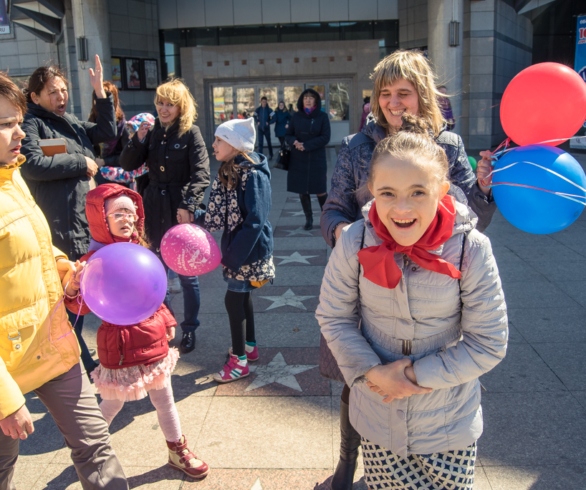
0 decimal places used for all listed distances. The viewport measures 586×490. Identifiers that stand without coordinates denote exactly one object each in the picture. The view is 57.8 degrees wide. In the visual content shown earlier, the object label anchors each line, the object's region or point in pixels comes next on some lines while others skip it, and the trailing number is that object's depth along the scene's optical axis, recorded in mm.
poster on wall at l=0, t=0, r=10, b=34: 15250
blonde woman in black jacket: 4309
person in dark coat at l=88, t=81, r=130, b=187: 5297
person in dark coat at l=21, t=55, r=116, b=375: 3633
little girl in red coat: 2789
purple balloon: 2330
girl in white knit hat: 3598
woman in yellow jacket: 1971
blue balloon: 2211
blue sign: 13992
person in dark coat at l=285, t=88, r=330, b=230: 8094
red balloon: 2399
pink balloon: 3346
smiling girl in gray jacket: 1828
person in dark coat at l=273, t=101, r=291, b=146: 19031
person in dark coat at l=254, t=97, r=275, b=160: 18344
